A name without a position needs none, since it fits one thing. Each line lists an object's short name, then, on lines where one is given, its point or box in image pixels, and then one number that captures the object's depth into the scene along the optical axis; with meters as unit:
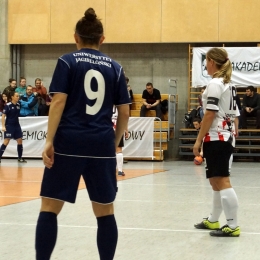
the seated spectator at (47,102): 18.68
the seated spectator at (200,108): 17.26
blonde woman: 5.67
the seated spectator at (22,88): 18.29
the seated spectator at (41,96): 18.55
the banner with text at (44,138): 17.22
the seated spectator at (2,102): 18.23
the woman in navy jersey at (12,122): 15.86
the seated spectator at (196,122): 16.98
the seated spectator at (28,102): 17.80
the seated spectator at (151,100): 17.81
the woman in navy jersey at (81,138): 3.82
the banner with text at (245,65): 17.86
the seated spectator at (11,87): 17.58
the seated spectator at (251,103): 17.03
